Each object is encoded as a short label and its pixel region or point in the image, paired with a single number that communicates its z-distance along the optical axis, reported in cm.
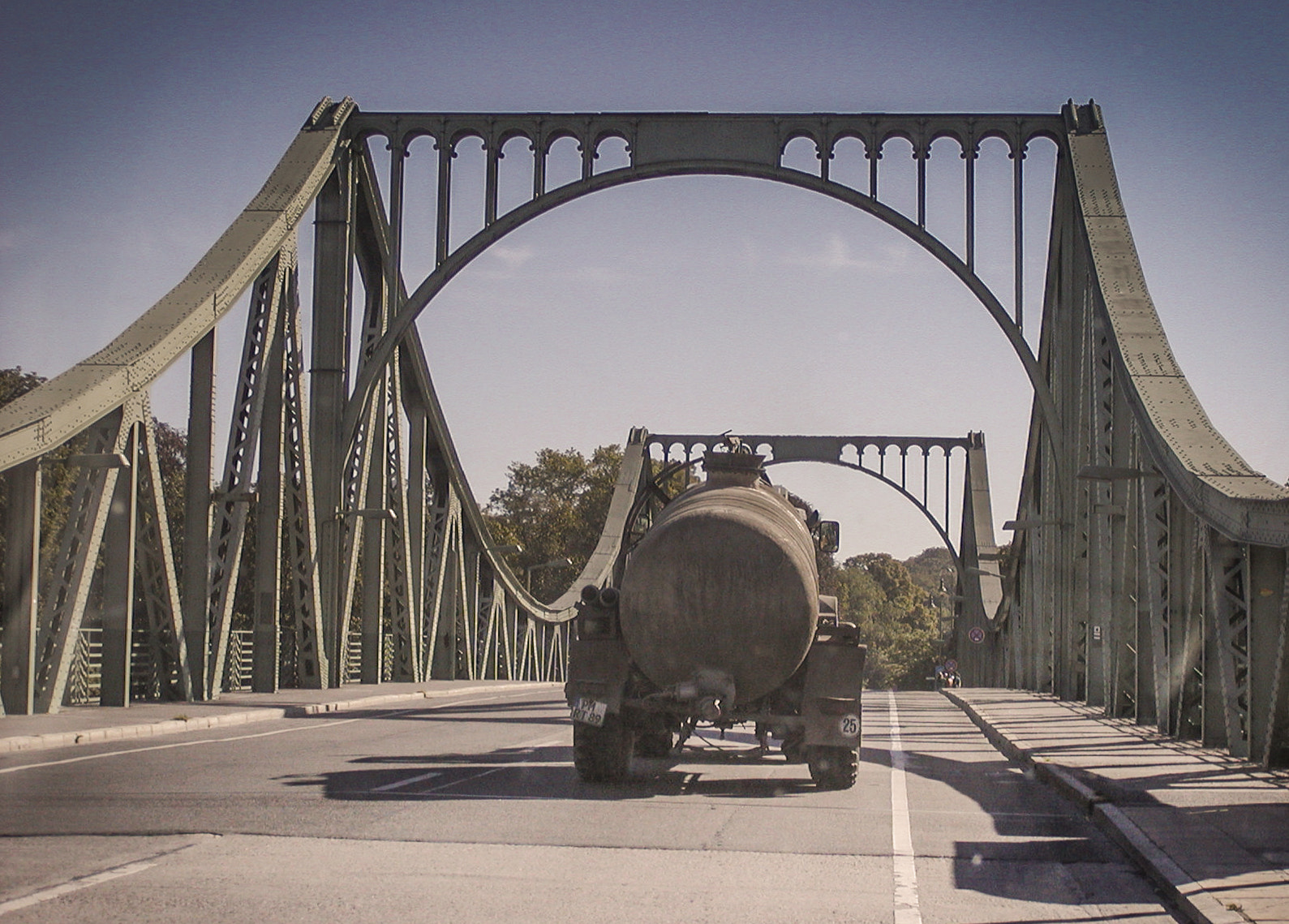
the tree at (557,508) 10562
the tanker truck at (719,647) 1480
